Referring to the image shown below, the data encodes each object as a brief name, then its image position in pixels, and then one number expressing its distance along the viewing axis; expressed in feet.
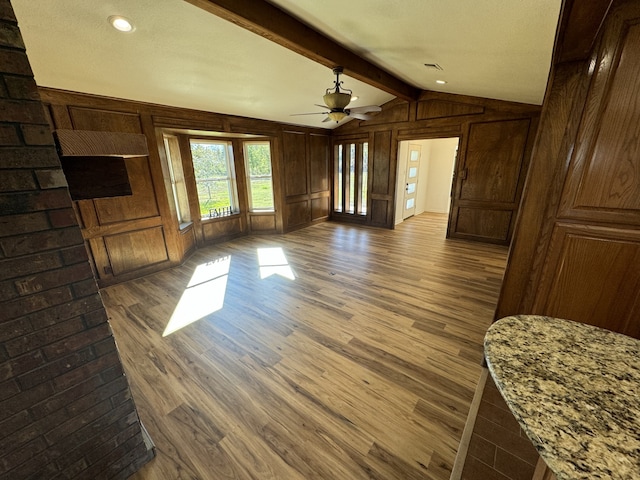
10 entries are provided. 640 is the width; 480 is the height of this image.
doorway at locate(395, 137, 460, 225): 20.26
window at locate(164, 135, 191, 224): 13.25
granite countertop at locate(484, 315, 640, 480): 1.59
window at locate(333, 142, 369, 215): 19.70
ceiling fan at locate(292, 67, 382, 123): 9.45
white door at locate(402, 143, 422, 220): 20.20
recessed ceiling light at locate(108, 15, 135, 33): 5.97
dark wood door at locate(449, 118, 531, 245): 13.82
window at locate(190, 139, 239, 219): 14.78
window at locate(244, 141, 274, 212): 16.75
